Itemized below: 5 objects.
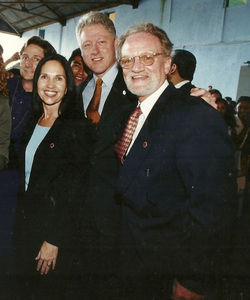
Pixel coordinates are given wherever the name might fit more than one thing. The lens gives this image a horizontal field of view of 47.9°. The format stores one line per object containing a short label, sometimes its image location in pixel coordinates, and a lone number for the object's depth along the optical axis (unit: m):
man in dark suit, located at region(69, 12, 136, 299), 1.76
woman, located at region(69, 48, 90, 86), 2.81
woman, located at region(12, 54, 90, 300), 1.71
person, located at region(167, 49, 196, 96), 2.47
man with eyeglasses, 1.16
